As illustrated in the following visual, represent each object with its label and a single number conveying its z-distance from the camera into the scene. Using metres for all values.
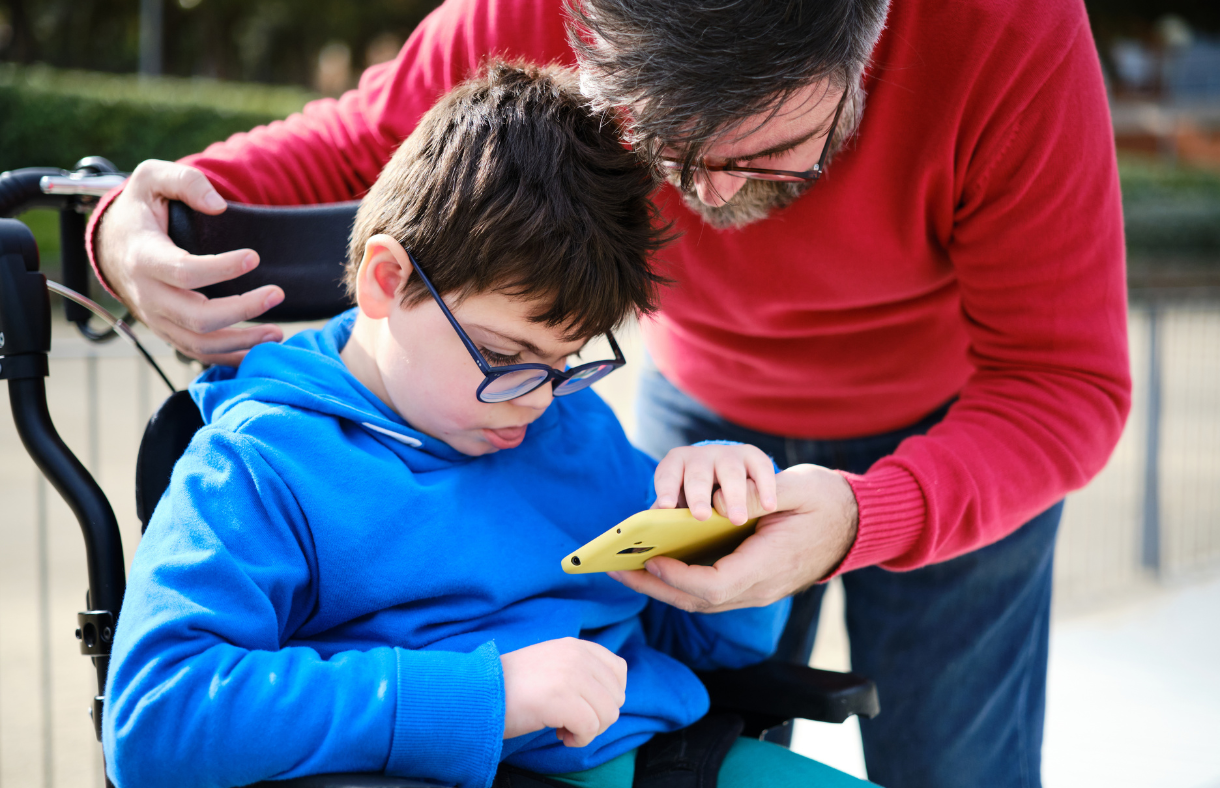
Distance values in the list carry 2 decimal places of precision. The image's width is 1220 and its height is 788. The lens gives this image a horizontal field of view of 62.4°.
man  1.30
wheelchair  1.33
